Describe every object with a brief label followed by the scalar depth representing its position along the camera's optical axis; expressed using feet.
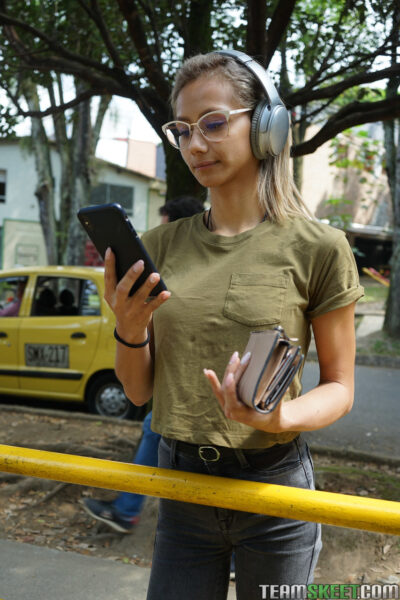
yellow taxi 23.00
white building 88.17
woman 4.79
